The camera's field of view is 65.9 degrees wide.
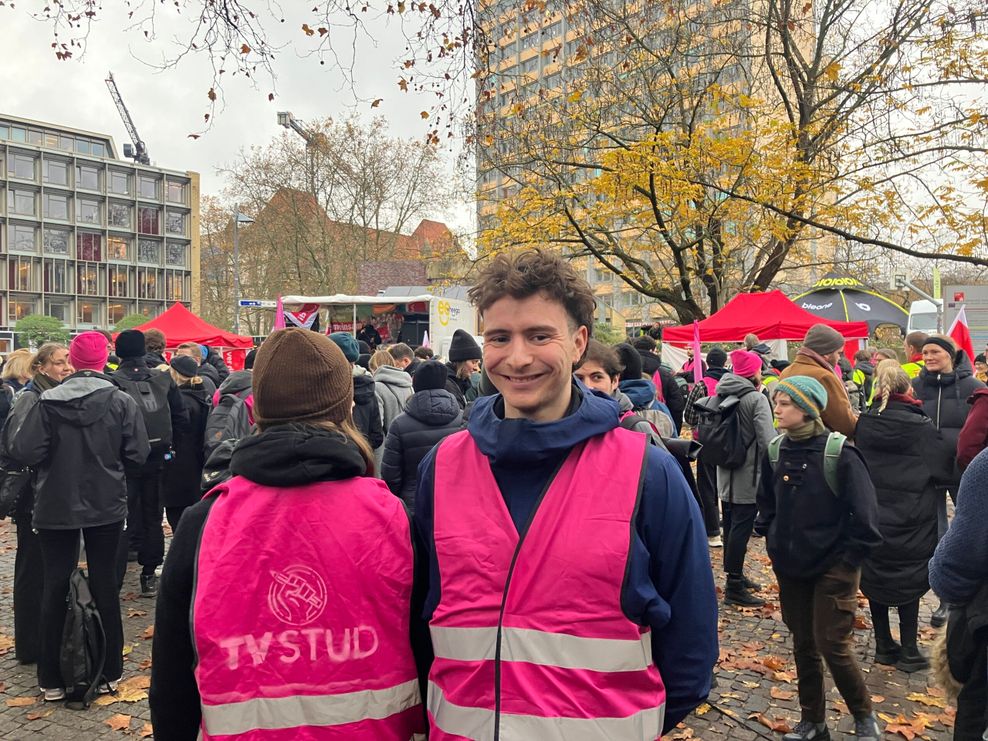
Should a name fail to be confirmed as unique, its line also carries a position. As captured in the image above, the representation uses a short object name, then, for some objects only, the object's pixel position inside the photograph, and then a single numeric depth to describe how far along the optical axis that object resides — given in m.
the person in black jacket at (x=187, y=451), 6.58
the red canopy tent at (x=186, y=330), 15.83
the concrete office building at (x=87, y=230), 70.69
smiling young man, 1.73
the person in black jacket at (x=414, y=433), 4.93
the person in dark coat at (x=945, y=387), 6.48
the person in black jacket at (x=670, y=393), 8.88
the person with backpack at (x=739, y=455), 6.33
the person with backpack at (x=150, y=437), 5.84
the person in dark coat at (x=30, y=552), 4.86
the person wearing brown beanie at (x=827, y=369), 5.51
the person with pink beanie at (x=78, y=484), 4.34
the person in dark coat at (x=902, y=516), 4.96
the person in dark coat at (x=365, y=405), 6.01
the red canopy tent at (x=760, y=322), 11.77
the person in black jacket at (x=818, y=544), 3.90
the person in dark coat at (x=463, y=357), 8.11
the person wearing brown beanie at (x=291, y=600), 1.80
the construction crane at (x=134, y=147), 96.75
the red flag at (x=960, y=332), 10.75
